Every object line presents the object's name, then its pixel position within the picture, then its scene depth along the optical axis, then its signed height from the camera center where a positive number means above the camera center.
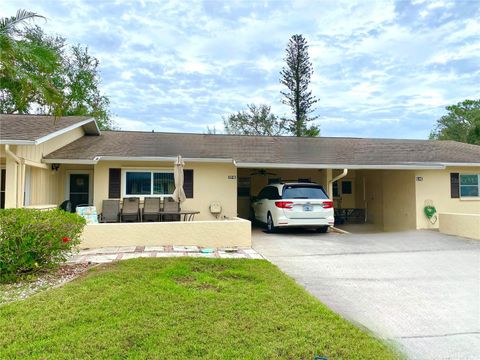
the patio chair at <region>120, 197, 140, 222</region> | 11.47 -0.69
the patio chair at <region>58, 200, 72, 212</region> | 11.58 -0.49
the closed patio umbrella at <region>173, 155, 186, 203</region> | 10.30 +0.31
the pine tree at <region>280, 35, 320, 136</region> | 31.70 +9.93
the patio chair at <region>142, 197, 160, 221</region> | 11.58 -0.63
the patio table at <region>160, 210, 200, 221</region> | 11.43 -0.75
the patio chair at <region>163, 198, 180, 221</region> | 11.88 -0.61
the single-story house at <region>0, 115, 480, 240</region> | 11.09 +0.85
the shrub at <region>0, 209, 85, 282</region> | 5.77 -0.87
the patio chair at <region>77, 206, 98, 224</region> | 10.56 -0.69
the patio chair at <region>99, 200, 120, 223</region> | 11.25 -0.68
